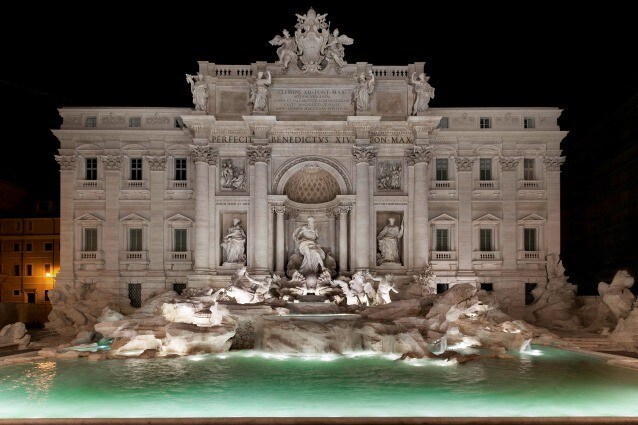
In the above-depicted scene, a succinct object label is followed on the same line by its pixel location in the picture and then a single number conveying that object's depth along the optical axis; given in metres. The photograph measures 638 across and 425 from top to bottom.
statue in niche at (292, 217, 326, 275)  30.47
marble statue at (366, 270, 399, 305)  26.55
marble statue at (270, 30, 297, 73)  31.88
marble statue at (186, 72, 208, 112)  31.47
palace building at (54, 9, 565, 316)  31.56
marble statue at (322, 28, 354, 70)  31.67
